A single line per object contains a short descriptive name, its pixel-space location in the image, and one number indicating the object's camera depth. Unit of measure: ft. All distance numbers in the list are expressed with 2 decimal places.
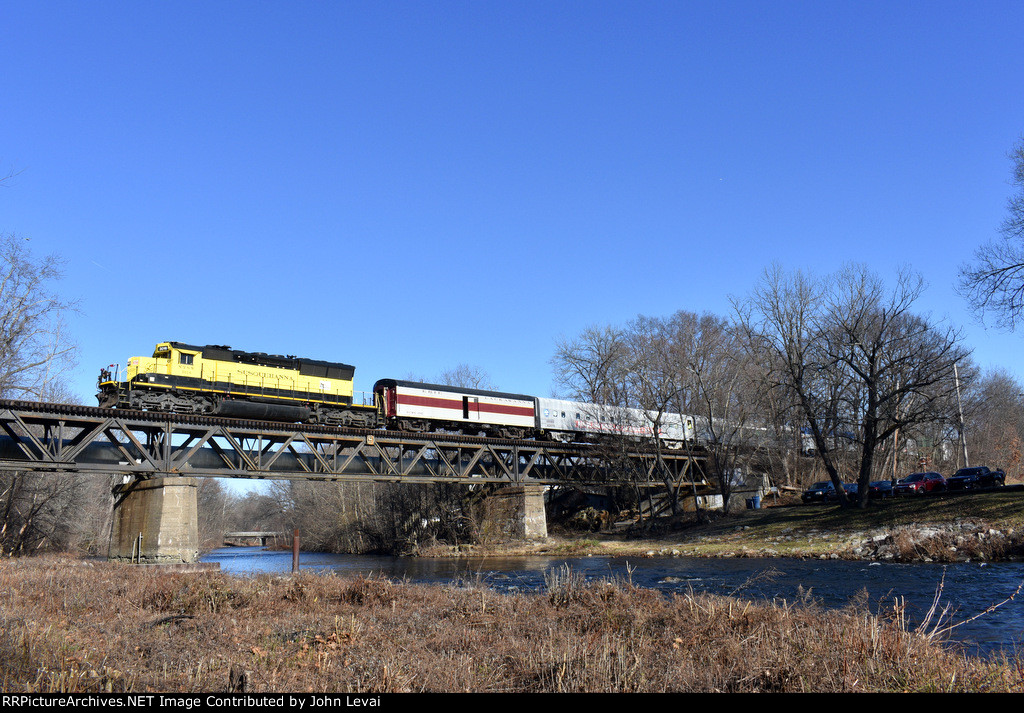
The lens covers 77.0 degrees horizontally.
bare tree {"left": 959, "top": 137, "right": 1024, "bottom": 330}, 82.74
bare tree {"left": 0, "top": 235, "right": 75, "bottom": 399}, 94.98
